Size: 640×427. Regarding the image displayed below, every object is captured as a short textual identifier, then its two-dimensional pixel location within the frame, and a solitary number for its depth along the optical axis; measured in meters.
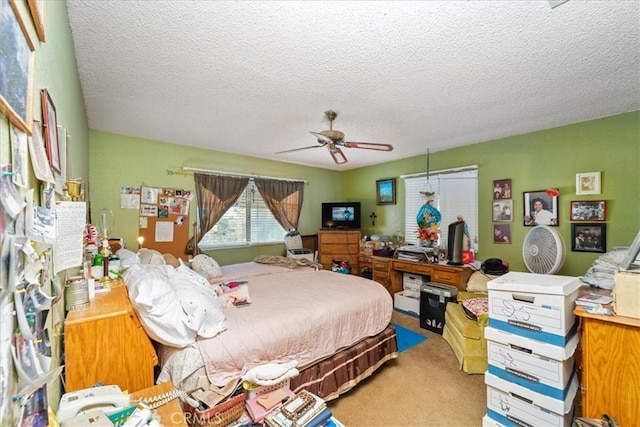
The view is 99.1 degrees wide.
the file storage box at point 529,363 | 1.54
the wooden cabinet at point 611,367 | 1.33
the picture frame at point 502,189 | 3.47
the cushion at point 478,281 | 3.24
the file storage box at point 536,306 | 1.54
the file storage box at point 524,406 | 1.55
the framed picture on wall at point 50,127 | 0.86
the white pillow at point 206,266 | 3.10
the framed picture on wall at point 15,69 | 0.50
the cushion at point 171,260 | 3.09
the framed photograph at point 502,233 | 3.48
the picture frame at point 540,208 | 3.09
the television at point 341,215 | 5.14
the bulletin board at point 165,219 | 3.61
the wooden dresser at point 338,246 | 4.95
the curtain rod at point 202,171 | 3.84
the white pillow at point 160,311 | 1.48
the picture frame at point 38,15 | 0.67
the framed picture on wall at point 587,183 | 2.81
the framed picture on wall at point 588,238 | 2.79
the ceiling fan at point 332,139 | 2.51
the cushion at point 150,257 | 2.58
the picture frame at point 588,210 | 2.79
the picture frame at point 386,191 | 4.88
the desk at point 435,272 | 3.37
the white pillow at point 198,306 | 1.62
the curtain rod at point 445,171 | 3.83
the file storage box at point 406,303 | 3.86
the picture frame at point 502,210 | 3.46
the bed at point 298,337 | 1.56
